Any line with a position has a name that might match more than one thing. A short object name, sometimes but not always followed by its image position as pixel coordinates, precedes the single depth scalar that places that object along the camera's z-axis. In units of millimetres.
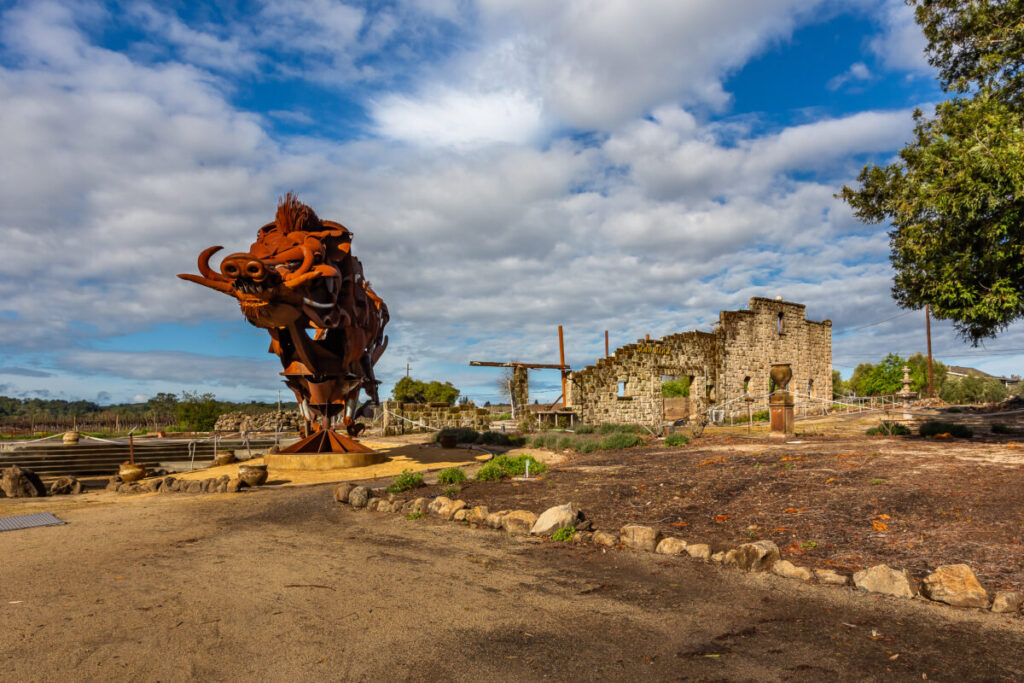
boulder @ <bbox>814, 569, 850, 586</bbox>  4723
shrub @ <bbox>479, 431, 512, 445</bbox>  17859
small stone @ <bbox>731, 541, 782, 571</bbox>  5125
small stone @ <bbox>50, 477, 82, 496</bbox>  10625
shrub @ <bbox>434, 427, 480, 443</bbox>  18094
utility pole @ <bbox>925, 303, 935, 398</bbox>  36259
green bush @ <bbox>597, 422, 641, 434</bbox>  19645
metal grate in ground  7219
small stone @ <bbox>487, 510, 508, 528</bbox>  6996
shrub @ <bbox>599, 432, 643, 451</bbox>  14484
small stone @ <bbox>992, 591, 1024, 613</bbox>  4094
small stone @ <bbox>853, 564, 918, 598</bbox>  4492
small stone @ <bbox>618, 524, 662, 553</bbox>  5832
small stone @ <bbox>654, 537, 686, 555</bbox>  5633
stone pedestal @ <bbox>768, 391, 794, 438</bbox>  14156
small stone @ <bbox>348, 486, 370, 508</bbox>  8466
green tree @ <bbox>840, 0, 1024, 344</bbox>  8836
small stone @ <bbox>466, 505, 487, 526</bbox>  7172
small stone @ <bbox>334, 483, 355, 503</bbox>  8742
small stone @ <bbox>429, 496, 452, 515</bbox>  7699
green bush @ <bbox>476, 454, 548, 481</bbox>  9986
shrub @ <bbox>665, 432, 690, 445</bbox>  14101
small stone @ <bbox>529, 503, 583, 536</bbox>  6473
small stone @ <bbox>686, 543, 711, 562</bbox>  5469
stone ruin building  26312
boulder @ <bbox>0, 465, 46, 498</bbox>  9844
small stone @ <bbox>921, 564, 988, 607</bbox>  4246
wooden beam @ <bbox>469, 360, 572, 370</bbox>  26672
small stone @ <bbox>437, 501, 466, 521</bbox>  7509
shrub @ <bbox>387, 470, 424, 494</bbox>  9266
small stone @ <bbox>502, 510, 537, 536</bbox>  6730
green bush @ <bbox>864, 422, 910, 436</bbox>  13734
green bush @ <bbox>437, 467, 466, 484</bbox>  9711
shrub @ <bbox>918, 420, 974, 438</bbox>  12805
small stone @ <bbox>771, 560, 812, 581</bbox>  4867
